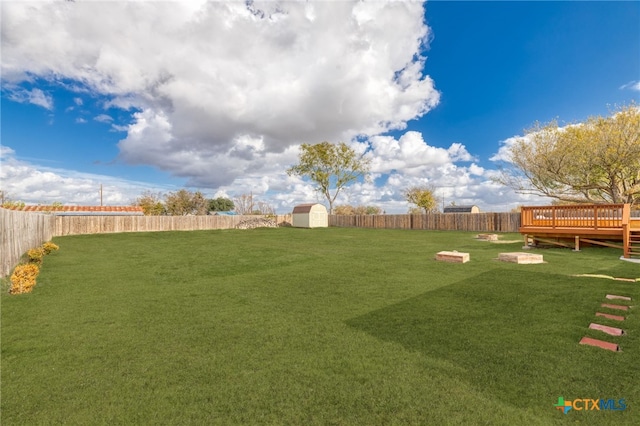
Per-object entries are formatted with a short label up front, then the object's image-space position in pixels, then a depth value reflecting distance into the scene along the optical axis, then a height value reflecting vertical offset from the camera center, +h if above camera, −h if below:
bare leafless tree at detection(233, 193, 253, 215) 46.04 +1.98
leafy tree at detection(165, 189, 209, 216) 40.72 +1.78
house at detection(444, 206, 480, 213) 50.25 +1.17
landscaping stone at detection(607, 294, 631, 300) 5.13 -1.39
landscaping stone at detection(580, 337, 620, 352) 3.45 -1.50
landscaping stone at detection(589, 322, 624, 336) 3.83 -1.47
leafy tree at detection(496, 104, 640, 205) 16.33 +3.30
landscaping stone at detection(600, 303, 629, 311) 4.63 -1.41
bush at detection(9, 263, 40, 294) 6.61 -1.45
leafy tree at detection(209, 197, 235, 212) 61.27 +2.33
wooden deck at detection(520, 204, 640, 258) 10.32 -0.38
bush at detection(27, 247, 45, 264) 10.09 -1.33
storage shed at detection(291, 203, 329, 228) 34.78 -0.02
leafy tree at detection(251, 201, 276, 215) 43.84 +0.93
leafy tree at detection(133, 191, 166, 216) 40.91 +1.63
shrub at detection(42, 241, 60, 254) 12.96 -1.36
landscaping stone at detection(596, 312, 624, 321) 4.27 -1.44
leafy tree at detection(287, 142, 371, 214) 41.44 +7.24
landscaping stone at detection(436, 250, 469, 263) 9.12 -1.27
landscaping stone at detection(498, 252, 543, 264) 8.69 -1.22
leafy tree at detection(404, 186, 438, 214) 48.09 +2.78
